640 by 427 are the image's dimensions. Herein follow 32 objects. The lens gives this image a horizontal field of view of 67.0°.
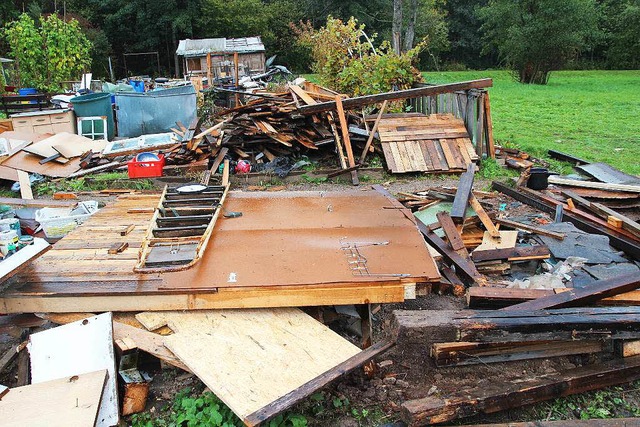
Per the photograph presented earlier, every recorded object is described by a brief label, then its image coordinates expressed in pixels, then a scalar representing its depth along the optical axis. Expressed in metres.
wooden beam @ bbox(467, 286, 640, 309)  3.92
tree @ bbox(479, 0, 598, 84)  26.53
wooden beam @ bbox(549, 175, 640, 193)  6.81
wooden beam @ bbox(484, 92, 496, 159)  9.45
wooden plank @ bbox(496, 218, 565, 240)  5.40
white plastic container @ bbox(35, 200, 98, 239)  5.88
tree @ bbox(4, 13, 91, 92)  15.91
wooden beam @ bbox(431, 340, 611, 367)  3.43
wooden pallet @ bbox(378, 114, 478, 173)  9.23
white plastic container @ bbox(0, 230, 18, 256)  5.28
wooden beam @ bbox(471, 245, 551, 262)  5.01
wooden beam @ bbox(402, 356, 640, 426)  2.92
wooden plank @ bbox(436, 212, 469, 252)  5.04
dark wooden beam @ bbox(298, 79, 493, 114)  9.15
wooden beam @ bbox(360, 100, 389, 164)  9.58
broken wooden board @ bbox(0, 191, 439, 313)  3.69
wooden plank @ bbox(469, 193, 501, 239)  5.35
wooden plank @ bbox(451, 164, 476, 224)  5.56
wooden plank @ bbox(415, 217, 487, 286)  4.58
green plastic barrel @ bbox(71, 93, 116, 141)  12.03
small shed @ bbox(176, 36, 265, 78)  27.97
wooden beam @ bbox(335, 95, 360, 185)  9.08
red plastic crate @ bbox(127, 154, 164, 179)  8.92
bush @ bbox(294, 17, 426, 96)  12.11
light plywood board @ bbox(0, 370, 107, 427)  2.86
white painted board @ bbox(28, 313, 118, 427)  3.34
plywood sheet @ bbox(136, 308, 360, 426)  2.97
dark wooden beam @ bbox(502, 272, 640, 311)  3.78
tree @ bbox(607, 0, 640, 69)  32.16
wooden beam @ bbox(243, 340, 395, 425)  2.72
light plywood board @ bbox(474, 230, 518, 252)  5.17
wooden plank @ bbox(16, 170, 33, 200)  8.27
